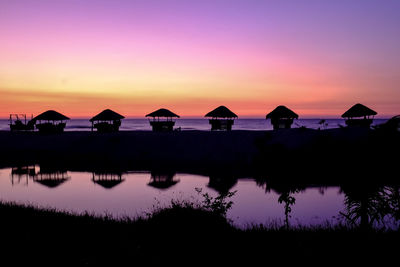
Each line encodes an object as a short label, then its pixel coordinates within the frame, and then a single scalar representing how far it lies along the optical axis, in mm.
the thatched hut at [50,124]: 30733
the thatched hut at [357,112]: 27209
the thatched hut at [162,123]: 30817
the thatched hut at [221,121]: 30094
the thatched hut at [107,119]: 29969
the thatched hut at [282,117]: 28622
